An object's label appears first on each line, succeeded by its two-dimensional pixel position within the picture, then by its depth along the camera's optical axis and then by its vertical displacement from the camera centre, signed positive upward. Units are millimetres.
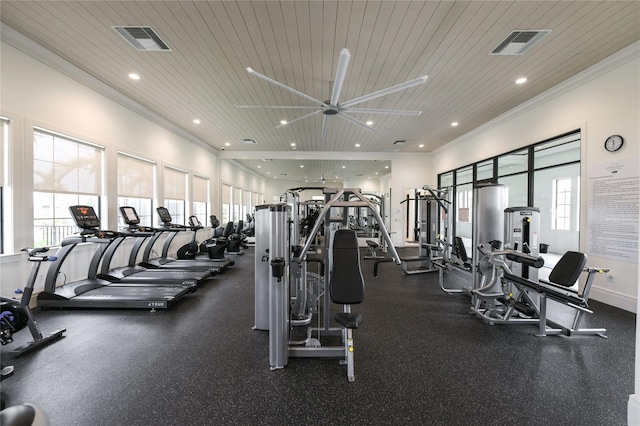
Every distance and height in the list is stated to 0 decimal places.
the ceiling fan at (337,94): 2396 +1421
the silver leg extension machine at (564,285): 2760 -826
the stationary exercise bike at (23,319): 2418 -1058
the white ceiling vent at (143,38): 3113 +2116
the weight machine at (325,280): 2184 -632
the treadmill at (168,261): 5215 -1109
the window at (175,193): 6777 +435
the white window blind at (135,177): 5230 +679
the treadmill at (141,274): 4252 -1190
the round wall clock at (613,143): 3562 +957
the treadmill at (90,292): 3445 -1208
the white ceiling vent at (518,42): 3053 +2076
